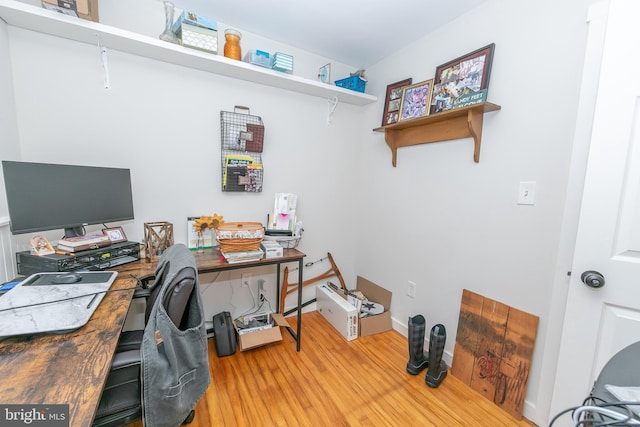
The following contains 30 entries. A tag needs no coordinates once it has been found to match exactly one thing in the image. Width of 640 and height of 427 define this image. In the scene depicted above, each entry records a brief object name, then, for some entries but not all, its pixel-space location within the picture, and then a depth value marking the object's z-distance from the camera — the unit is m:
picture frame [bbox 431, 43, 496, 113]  1.61
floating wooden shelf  1.61
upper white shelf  1.36
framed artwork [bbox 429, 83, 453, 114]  1.79
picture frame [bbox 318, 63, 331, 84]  2.23
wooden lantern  1.62
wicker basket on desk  1.77
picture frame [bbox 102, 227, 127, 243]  1.61
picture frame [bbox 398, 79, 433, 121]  1.94
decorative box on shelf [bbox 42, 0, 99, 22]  1.32
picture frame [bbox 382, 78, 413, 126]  2.17
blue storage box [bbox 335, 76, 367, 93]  2.35
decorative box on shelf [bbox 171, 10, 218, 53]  1.62
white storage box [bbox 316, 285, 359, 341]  2.20
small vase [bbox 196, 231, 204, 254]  1.98
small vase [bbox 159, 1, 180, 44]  1.64
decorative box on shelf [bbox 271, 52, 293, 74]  1.92
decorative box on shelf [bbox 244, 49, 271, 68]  1.88
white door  1.09
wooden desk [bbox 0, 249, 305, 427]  0.59
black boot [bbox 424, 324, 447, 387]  1.70
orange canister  1.84
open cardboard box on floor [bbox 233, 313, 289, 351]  1.97
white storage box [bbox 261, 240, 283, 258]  1.90
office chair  0.88
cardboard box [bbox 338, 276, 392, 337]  2.25
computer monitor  1.25
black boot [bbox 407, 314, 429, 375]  1.81
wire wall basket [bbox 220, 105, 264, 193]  2.05
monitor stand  1.46
